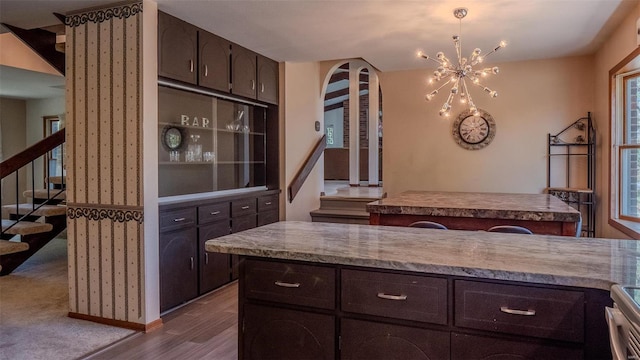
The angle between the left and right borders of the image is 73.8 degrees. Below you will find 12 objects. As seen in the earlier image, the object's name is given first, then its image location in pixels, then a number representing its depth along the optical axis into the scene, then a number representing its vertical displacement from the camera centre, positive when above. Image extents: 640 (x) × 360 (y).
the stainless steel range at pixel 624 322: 1.00 -0.39
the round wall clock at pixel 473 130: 5.42 +0.53
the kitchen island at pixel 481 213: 2.92 -0.31
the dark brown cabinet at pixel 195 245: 3.51 -0.63
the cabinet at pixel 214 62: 3.90 +1.04
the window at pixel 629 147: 3.86 +0.22
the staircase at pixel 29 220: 4.75 -0.62
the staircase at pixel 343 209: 5.69 -0.54
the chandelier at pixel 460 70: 3.32 +0.82
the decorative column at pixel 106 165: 3.23 +0.05
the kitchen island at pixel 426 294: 1.39 -0.45
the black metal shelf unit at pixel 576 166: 4.84 +0.06
